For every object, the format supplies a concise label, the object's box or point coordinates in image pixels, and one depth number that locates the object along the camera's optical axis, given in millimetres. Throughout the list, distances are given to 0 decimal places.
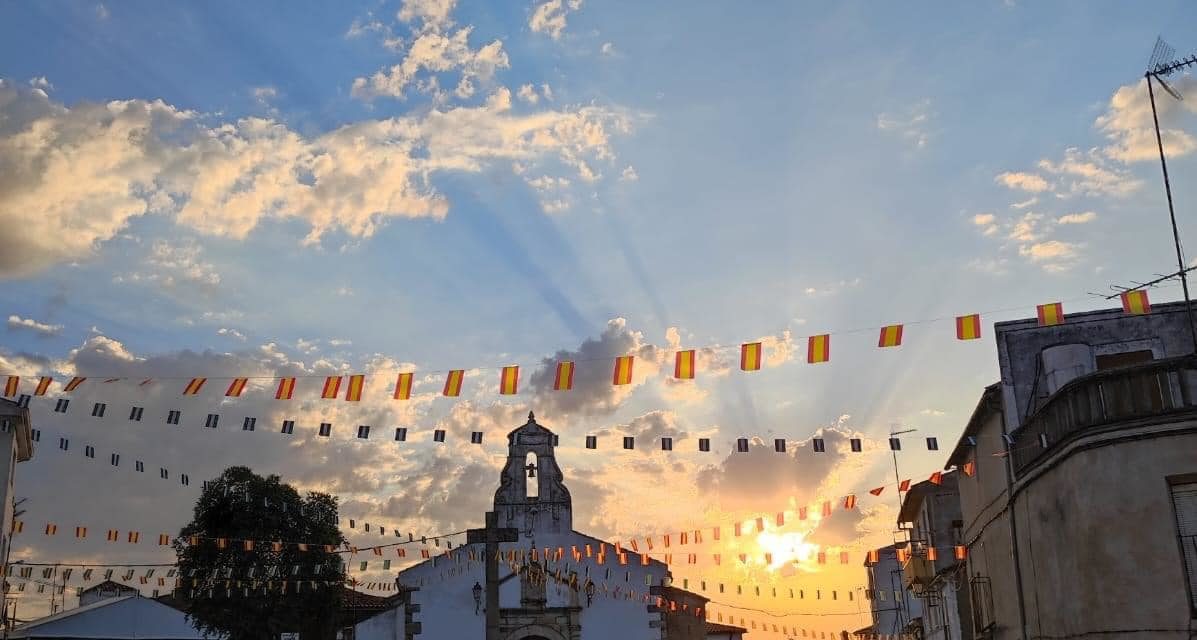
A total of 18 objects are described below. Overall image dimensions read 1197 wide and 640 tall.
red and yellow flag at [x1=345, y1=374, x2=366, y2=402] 22953
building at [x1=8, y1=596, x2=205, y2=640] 48406
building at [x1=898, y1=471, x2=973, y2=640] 31391
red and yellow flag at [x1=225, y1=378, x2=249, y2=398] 23484
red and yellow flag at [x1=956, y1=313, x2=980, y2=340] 19594
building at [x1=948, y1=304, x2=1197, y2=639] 15547
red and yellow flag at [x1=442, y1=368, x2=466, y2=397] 22453
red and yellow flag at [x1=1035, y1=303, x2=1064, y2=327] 18694
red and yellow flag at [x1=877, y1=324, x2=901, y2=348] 19906
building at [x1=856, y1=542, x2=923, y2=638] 55375
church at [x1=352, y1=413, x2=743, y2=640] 41219
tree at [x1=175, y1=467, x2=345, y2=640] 42188
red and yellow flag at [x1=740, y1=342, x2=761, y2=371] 20906
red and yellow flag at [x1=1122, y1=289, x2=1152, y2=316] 18297
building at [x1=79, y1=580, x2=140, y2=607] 68125
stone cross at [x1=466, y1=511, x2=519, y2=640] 24047
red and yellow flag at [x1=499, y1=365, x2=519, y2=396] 22250
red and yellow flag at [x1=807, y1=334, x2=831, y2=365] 20703
